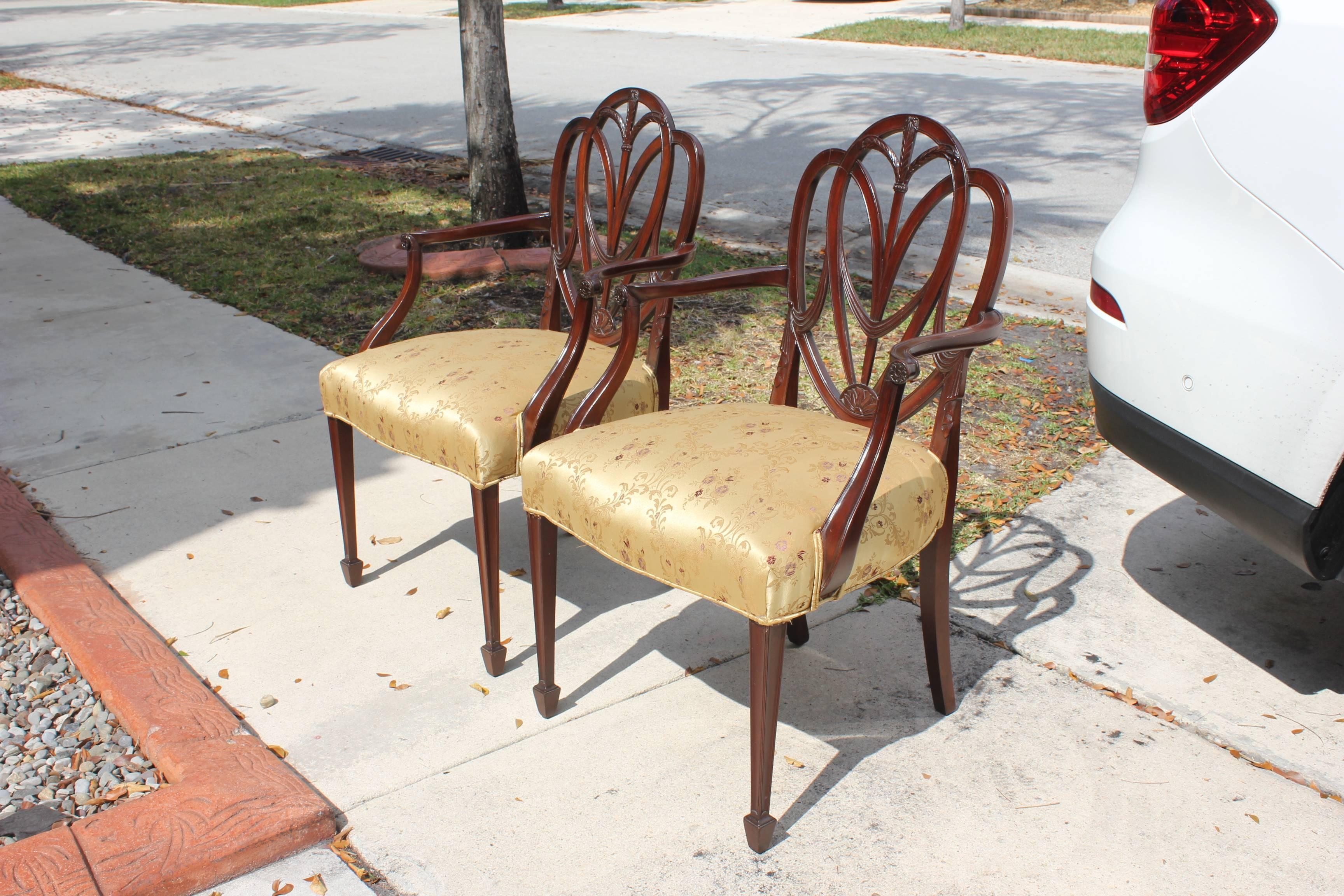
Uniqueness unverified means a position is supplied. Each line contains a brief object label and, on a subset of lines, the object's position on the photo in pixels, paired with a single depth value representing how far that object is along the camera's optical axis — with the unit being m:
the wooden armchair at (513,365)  2.64
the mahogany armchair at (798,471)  2.08
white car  2.08
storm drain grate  8.96
